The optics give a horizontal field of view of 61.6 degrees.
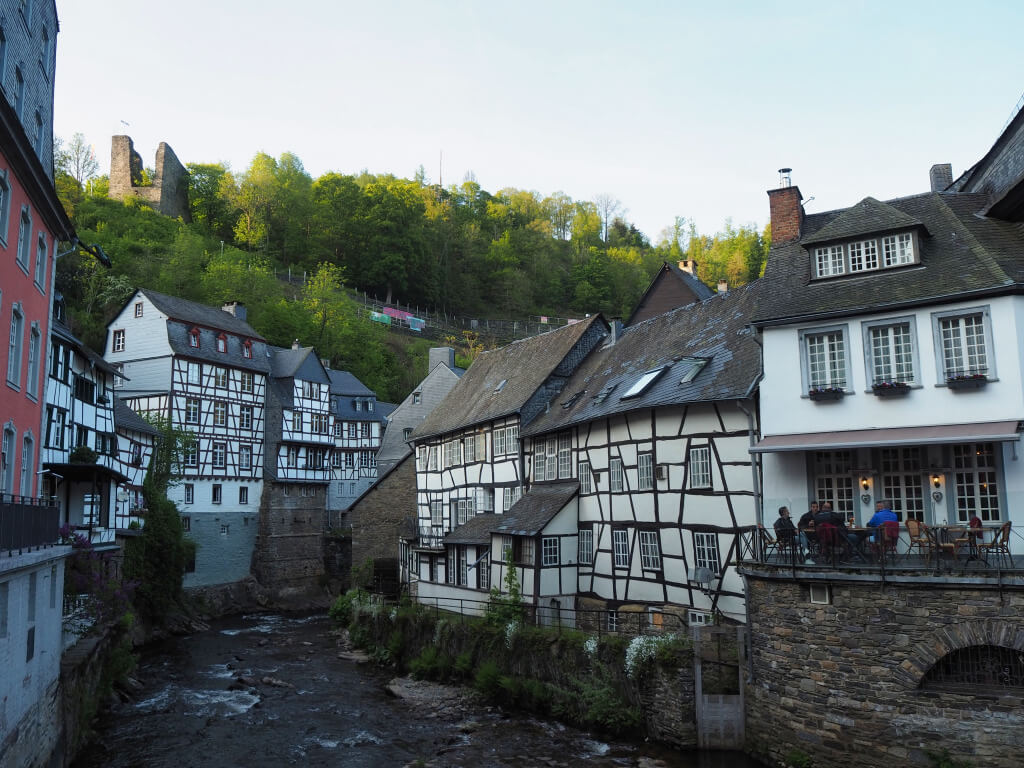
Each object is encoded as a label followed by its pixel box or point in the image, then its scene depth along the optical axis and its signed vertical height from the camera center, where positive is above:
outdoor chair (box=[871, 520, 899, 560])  13.77 -0.58
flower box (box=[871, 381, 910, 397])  14.84 +1.94
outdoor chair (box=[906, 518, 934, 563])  13.43 -0.56
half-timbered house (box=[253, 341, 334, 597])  41.22 +1.66
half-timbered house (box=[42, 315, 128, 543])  23.17 +2.02
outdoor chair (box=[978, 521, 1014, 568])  12.56 -0.67
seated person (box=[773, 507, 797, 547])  14.30 -0.45
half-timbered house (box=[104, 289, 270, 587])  38.12 +4.72
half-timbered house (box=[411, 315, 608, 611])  26.16 +1.91
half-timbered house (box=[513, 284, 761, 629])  18.02 +0.88
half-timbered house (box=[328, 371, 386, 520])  48.00 +3.89
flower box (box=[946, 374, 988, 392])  14.09 +1.94
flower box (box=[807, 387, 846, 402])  15.46 +1.93
